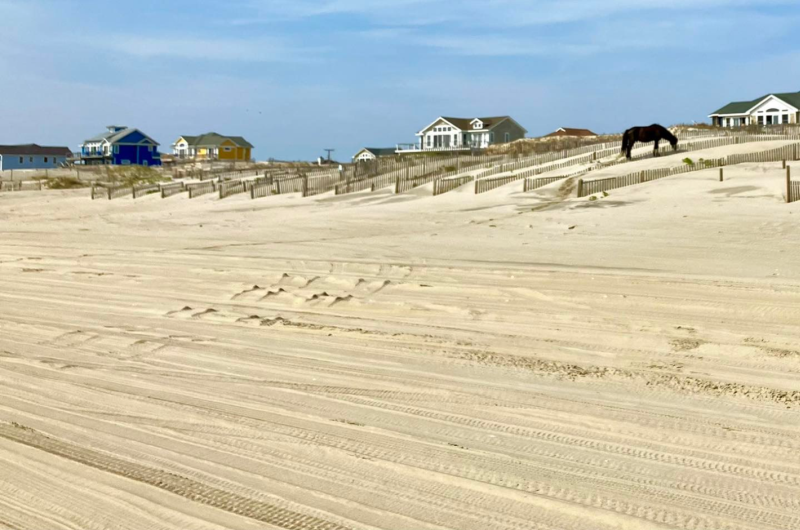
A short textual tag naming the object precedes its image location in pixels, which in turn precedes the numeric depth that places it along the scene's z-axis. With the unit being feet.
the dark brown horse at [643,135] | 116.06
